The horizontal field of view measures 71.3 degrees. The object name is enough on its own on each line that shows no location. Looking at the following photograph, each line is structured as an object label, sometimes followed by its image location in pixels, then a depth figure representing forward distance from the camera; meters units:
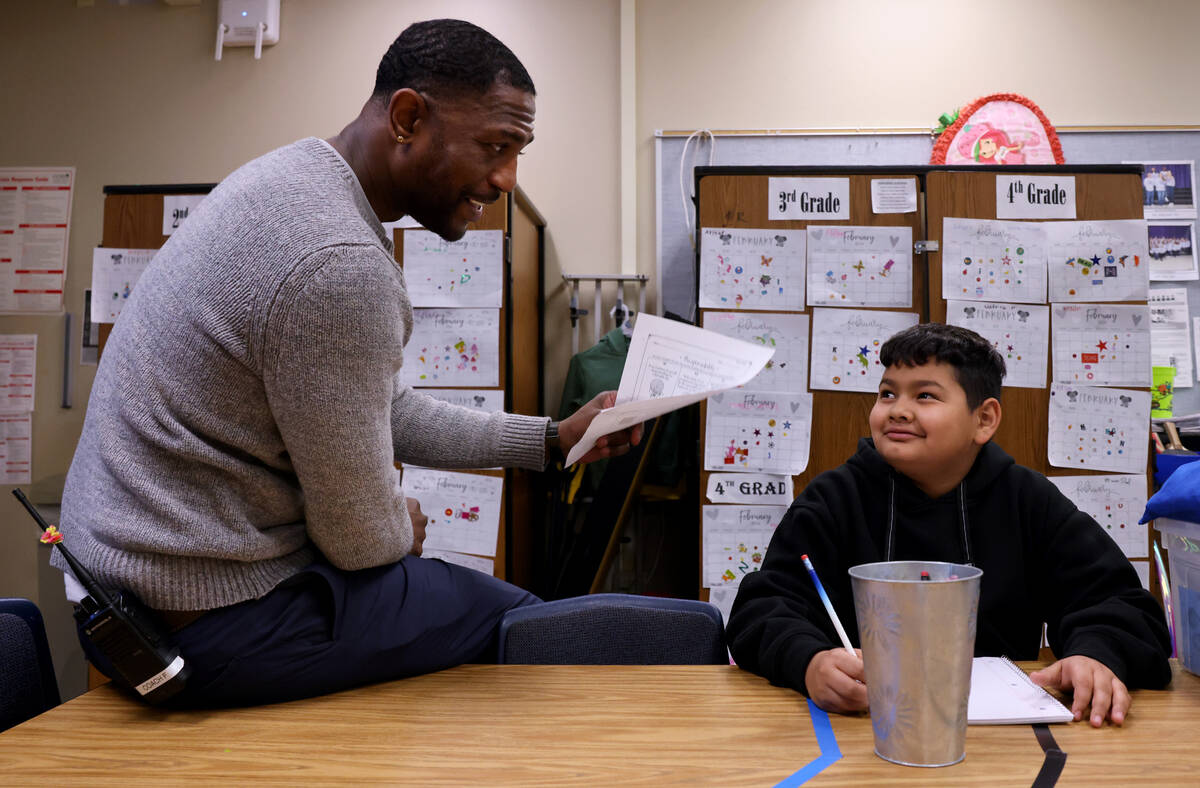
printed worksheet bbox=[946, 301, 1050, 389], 2.58
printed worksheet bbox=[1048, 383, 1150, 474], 2.58
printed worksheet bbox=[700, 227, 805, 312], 2.61
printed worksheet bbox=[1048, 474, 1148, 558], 2.57
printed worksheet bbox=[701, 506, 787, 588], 2.60
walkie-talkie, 0.85
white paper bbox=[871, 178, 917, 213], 2.62
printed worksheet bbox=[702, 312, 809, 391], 2.60
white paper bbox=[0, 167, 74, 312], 3.50
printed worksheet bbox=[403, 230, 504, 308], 2.69
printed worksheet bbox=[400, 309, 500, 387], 2.70
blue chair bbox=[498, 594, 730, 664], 1.13
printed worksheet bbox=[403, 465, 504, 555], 2.71
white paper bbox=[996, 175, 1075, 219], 2.61
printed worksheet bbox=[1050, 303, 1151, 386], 2.59
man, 0.92
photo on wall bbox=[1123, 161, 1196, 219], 3.25
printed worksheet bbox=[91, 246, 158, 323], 2.80
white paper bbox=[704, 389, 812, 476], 2.58
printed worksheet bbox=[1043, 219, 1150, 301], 2.59
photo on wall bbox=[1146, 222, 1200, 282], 3.23
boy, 1.05
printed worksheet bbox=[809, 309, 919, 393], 2.58
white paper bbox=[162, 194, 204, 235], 2.81
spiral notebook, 0.78
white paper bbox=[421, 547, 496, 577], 2.70
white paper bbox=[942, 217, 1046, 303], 2.58
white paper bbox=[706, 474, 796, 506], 2.60
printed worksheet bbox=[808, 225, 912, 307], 2.60
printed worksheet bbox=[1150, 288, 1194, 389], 3.21
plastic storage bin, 0.89
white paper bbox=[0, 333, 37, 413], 3.47
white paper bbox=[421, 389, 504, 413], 2.70
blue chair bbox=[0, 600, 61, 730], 0.99
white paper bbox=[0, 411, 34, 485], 3.46
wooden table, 0.68
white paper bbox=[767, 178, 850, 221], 2.62
